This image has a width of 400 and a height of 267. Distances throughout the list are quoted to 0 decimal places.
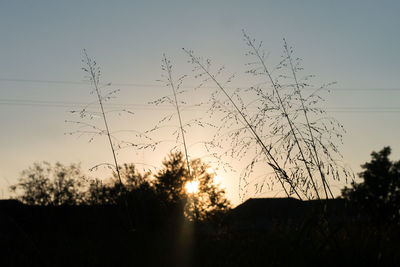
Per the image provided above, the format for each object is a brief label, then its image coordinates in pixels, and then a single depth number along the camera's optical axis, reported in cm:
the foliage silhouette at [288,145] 296
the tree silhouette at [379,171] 4616
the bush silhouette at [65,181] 3272
